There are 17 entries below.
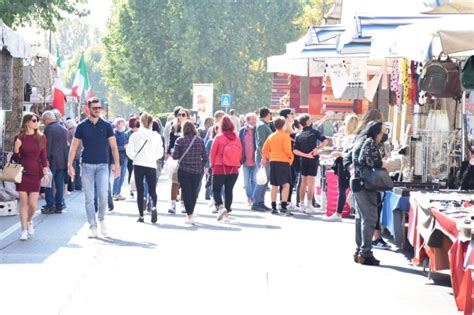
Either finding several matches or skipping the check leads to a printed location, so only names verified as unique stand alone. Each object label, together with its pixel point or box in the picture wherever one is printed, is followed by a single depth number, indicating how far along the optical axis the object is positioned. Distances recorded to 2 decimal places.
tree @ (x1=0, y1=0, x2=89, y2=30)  28.62
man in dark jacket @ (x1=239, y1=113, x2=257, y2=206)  23.19
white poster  56.97
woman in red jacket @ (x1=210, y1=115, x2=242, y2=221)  19.89
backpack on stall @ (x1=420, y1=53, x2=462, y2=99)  15.47
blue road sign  58.34
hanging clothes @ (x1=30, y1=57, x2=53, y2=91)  26.25
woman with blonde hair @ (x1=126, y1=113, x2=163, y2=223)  19.27
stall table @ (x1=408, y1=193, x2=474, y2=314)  10.20
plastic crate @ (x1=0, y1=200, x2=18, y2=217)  20.23
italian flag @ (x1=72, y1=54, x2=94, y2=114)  39.69
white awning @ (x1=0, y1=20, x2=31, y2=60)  19.44
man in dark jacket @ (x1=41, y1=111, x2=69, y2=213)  20.94
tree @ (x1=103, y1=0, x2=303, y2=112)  73.94
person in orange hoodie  21.19
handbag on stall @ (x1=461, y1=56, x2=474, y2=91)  13.65
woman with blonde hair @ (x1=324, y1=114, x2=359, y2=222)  18.58
